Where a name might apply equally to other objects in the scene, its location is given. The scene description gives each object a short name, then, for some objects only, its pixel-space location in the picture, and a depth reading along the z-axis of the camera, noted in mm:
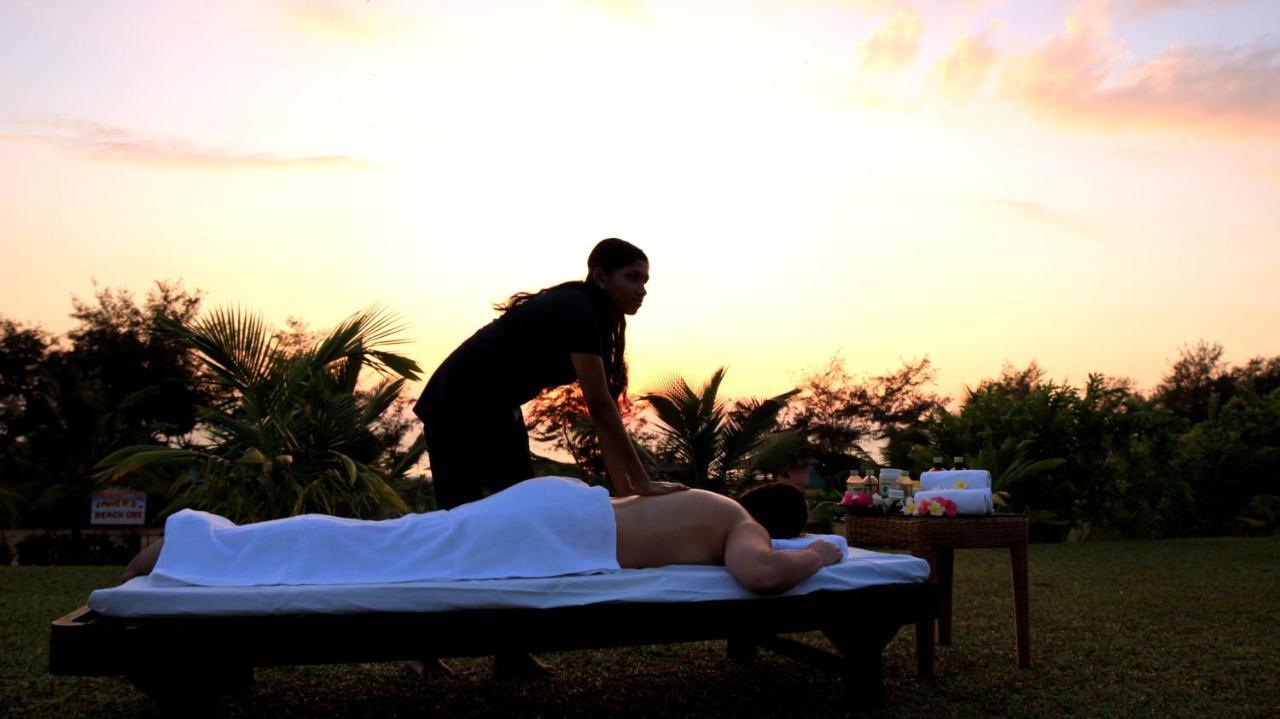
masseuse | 3346
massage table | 2615
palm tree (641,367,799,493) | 10039
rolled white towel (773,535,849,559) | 3293
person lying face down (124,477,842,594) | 2822
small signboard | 16438
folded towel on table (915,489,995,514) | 4023
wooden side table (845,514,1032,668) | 3879
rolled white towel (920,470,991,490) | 4180
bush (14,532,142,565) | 10914
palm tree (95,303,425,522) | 7406
